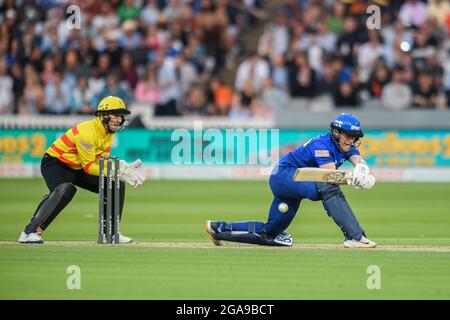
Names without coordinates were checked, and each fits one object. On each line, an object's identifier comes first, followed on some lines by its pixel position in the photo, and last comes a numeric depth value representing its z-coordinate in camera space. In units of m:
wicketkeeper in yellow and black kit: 11.76
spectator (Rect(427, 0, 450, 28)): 24.31
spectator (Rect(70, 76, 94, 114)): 22.95
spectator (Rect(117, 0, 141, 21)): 24.83
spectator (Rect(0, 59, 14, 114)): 23.45
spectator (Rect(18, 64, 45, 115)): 23.47
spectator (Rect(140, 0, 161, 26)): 24.81
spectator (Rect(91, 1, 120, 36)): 24.50
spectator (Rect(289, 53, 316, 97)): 23.16
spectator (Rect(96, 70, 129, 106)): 22.81
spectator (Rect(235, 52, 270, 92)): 23.47
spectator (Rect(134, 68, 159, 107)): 23.42
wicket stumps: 11.80
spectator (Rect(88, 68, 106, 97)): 23.00
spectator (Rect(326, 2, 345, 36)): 24.17
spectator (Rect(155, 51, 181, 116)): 23.14
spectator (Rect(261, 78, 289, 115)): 22.97
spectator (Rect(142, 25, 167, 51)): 24.31
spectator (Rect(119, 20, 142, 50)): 24.44
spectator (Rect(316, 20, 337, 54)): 24.00
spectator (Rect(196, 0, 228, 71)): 24.59
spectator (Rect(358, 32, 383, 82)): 23.38
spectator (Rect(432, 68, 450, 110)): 22.86
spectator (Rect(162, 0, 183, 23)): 24.86
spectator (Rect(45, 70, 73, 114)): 23.19
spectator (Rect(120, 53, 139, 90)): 23.66
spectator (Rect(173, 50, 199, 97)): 23.73
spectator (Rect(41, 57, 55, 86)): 23.58
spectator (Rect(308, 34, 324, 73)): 23.75
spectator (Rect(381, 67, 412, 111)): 22.83
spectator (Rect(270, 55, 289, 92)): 23.56
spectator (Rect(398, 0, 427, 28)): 23.83
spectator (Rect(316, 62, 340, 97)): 23.09
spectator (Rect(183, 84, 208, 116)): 23.33
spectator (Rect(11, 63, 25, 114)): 23.61
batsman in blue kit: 11.23
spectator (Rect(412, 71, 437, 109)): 22.75
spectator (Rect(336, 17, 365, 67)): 23.55
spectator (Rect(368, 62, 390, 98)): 22.86
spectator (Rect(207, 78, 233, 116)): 23.31
